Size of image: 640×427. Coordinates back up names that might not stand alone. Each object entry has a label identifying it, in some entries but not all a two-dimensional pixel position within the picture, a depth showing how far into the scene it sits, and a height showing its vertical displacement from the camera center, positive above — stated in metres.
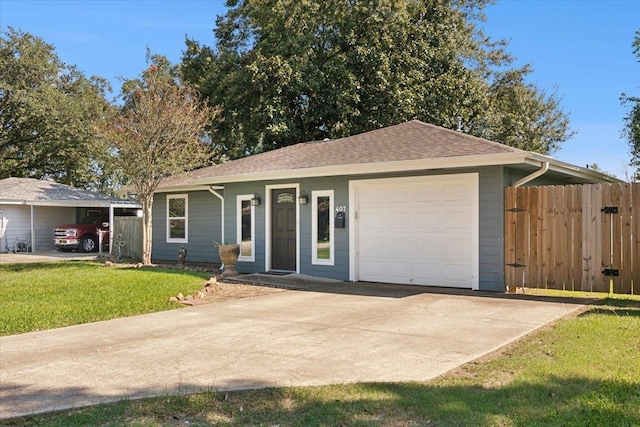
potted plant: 13.09 -0.90
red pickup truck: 22.97 -0.63
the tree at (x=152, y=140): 13.95 +2.29
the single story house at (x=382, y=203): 9.73 +0.42
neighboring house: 23.61 +0.67
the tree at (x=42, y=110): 26.38 +6.02
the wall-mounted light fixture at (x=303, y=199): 12.41 +0.56
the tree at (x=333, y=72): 20.45 +6.20
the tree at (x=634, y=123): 18.75 +4.24
